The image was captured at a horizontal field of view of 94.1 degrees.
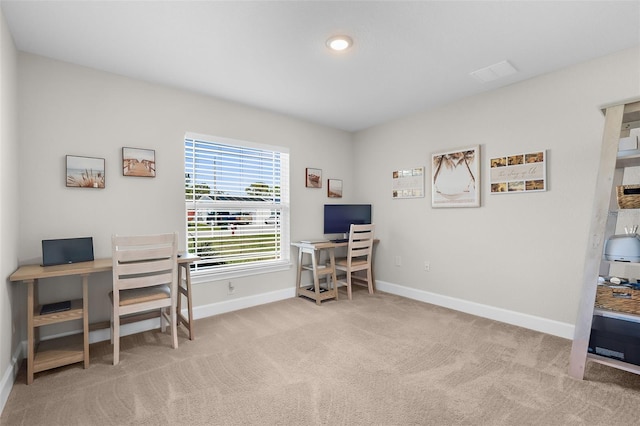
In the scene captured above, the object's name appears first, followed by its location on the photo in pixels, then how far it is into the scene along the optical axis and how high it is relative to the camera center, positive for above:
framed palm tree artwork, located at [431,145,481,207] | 3.29 +0.39
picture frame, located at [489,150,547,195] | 2.80 +0.38
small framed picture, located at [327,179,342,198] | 4.45 +0.36
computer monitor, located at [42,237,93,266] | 2.29 -0.30
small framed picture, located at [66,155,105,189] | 2.53 +0.35
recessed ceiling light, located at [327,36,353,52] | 2.18 +1.27
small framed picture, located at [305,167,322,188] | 4.18 +0.49
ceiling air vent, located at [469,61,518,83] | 2.60 +1.26
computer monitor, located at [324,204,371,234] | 4.23 -0.07
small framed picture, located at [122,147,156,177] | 2.79 +0.48
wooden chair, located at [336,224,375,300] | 3.87 -0.54
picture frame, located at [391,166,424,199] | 3.85 +0.38
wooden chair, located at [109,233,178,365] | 2.22 -0.54
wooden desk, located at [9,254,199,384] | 1.98 -0.74
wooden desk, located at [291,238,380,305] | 3.71 -0.75
